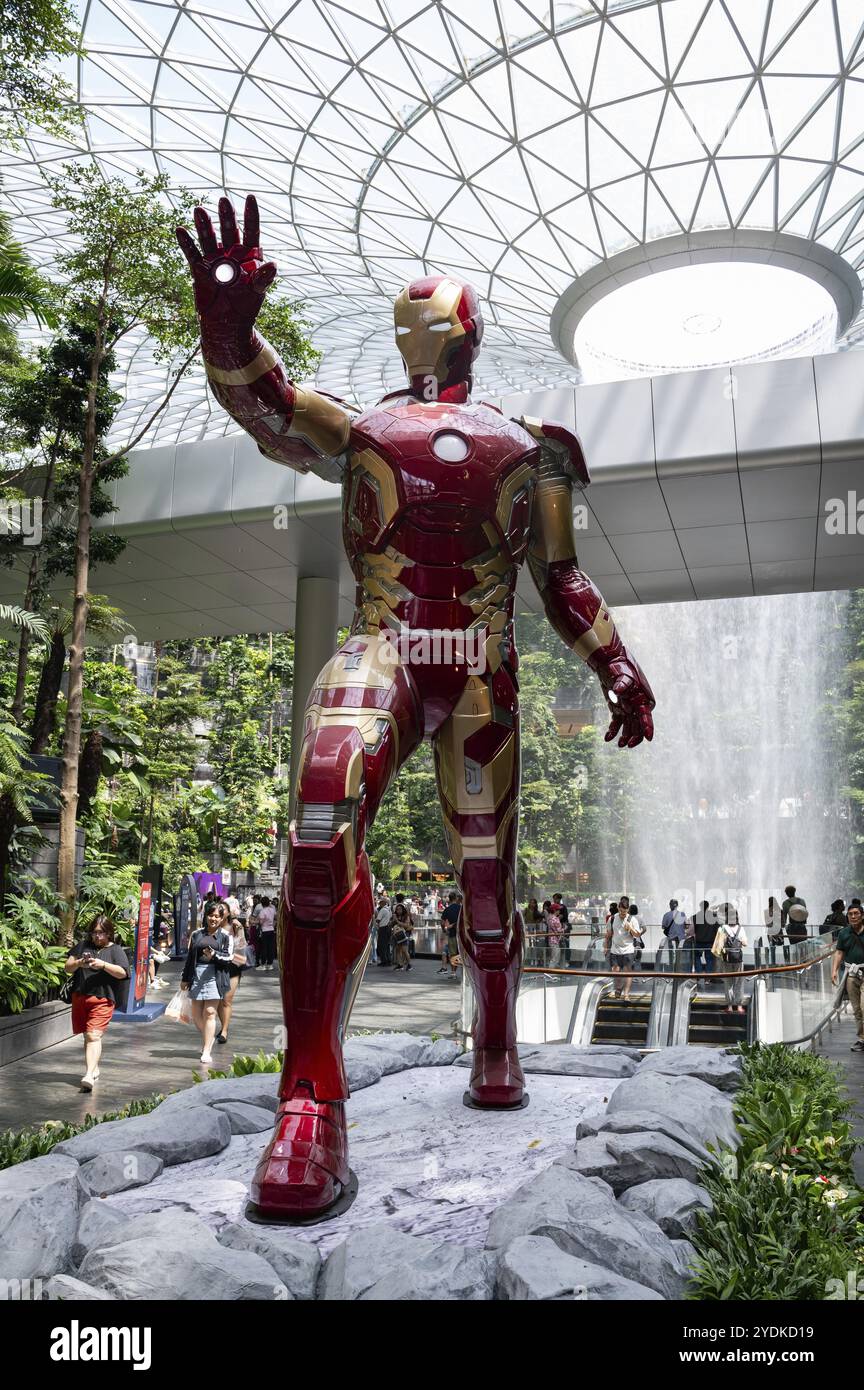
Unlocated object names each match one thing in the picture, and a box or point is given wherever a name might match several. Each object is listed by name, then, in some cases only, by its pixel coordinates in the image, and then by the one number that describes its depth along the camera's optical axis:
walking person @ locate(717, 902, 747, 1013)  10.45
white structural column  14.73
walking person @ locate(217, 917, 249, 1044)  9.55
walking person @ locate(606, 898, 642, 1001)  11.47
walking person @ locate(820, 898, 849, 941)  13.68
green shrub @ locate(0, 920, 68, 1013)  9.38
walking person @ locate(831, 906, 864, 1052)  10.70
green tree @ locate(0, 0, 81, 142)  10.04
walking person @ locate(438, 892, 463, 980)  18.55
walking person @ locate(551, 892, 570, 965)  17.47
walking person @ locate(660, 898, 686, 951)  14.83
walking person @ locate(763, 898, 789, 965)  12.16
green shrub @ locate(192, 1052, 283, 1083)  4.99
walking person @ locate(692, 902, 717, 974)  10.90
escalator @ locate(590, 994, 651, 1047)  11.49
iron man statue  3.05
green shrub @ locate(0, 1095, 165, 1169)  3.72
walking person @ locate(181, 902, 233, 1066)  8.79
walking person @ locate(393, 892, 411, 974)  20.94
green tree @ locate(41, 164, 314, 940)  13.30
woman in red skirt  7.86
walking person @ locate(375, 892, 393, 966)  22.39
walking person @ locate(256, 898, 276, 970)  19.66
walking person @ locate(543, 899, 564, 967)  11.34
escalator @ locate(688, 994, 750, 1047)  10.62
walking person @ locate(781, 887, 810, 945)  14.14
